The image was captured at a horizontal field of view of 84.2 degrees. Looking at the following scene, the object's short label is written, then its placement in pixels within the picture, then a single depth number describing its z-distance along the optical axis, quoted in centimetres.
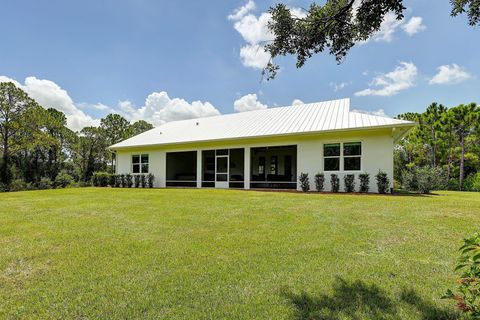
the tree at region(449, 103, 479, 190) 2125
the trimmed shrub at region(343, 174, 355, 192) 1303
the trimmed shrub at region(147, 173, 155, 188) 1959
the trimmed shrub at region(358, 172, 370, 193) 1276
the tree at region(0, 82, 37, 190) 2600
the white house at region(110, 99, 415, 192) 1320
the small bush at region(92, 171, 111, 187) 2125
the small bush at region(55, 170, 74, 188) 2727
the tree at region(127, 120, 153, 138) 4094
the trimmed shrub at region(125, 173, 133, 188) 2012
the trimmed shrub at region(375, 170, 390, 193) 1230
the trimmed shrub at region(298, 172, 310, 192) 1401
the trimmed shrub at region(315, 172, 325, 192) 1372
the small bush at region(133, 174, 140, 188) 1989
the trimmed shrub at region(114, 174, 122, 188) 2072
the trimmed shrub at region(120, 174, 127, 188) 2031
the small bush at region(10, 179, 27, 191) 2569
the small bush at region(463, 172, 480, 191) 1905
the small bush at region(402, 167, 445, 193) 1323
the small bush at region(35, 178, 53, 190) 2656
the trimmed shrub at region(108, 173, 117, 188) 2134
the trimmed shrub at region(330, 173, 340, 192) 1332
